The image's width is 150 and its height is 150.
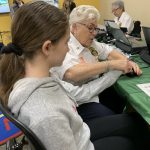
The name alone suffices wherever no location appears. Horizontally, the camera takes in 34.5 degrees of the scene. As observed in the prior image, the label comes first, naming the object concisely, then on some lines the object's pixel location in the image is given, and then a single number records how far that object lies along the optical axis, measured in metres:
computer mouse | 1.50
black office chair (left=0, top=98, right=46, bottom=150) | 0.69
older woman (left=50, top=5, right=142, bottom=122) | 1.40
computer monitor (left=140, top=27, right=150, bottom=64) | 1.74
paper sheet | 1.25
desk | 1.12
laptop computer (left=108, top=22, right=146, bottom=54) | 1.95
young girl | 0.73
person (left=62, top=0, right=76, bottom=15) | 5.58
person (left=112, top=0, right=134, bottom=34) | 3.80
